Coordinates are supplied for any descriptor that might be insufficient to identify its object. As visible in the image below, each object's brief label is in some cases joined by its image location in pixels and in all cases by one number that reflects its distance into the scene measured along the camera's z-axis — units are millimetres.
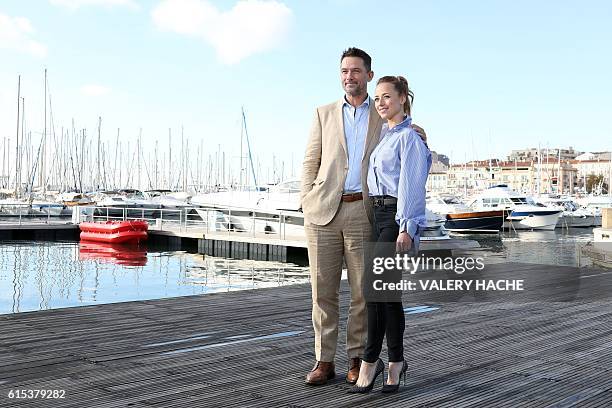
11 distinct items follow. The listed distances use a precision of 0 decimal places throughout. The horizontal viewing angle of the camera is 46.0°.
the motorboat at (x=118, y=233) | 26000
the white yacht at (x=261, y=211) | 25703
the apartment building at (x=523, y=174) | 131875
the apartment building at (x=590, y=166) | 155125
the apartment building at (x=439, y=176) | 139375
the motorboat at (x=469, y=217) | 40500
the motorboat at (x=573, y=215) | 52441
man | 3664
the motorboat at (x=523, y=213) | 45281
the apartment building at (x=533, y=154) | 181888
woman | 3428
